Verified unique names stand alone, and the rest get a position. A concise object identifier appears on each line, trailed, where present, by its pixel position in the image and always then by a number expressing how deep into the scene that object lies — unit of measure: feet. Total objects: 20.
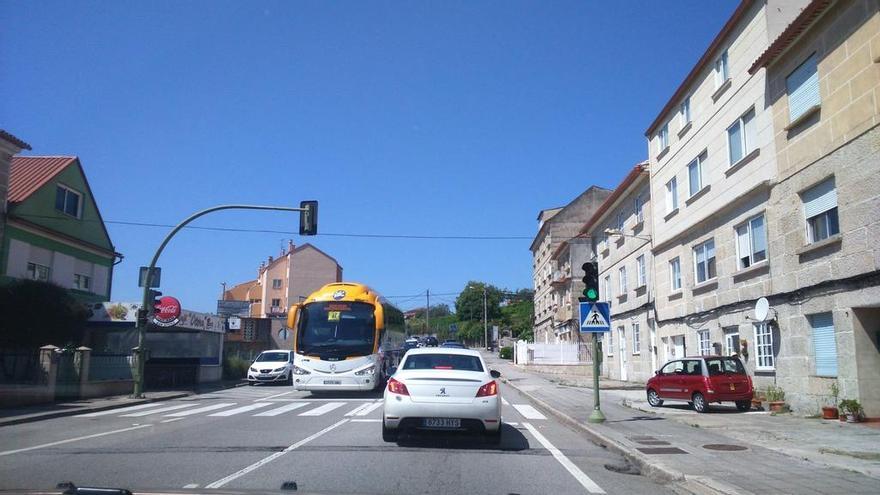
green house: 85.87
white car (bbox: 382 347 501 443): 33.50
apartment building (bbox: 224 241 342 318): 255.91
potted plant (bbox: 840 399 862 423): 44.55
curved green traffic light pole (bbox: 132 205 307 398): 67.56
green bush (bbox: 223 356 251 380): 108.27
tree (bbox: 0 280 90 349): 74.79
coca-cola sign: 87.76
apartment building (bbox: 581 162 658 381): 92.84
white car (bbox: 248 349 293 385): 96.93
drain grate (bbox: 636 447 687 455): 33.12
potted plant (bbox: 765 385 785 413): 53.36
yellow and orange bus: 65.57
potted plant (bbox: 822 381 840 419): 47.15
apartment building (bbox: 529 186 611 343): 189.47
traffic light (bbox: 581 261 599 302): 48.16
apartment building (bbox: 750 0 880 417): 44.32
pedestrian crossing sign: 49.08
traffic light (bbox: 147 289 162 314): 70.00
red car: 54.39
